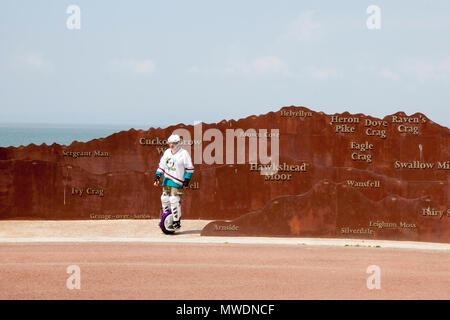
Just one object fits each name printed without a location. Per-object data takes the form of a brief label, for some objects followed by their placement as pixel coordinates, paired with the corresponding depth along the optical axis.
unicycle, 15.06
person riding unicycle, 14.98
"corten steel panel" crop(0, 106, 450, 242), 17.55
